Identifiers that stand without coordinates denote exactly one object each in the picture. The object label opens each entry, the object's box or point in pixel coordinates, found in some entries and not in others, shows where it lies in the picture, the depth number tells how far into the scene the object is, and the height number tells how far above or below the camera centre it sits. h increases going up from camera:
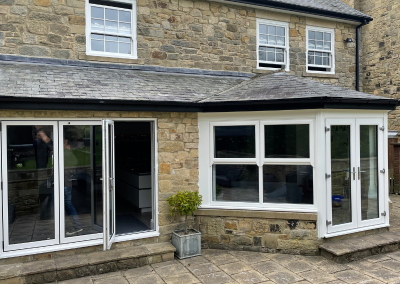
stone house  5.54 +0.02
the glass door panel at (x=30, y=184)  5.38 -0.66
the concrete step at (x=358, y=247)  5.80 -1.87
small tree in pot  6.06 -1.66
